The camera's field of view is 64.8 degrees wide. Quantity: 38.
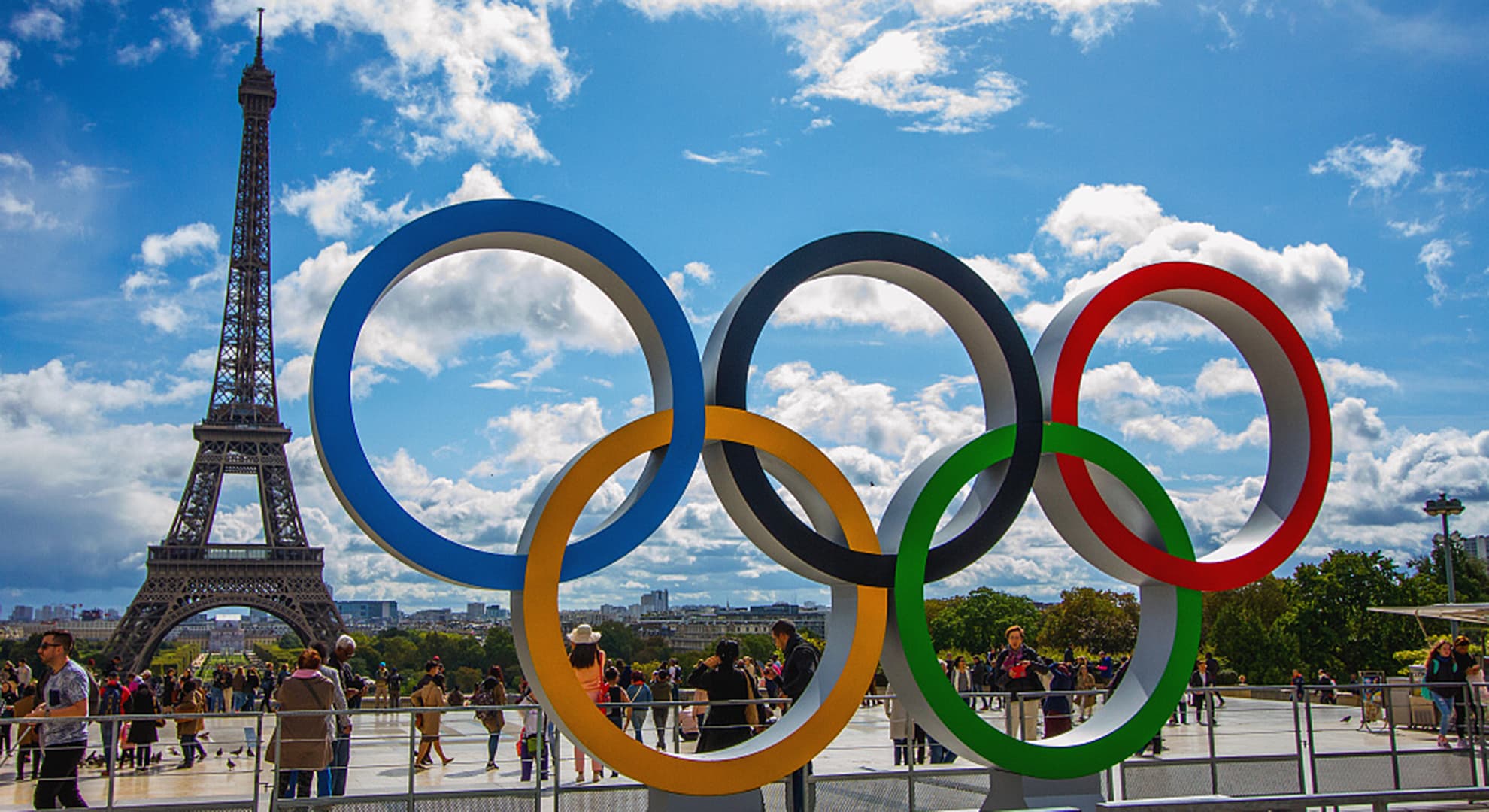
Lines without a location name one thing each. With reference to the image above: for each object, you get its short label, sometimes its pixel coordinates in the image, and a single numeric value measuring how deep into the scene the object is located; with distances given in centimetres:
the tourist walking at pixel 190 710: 1700
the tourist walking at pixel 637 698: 1425
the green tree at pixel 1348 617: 4731
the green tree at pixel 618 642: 6084
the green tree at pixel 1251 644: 4556
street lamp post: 3154
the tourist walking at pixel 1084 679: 2048
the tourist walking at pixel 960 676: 1994
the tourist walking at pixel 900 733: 1389
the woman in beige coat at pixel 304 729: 995
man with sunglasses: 991
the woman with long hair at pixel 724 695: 1029
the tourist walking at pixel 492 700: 1492
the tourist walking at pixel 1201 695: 2123
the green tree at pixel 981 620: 6825
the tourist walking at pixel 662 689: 1879
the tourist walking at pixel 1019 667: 1248
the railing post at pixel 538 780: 983
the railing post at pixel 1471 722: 1189
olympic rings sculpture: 834
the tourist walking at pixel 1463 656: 1482
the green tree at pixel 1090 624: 5853
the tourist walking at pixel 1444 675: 1499
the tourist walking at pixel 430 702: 1526
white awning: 1647
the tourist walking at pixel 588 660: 1168
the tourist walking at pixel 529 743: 1318
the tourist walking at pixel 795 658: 1088
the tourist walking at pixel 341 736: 1134
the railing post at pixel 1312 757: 1175
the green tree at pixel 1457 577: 5138
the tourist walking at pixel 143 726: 1603
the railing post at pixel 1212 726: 1143
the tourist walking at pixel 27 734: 1268
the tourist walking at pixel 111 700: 1836
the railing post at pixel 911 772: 1070
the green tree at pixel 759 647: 5653
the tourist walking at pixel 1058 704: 1213
